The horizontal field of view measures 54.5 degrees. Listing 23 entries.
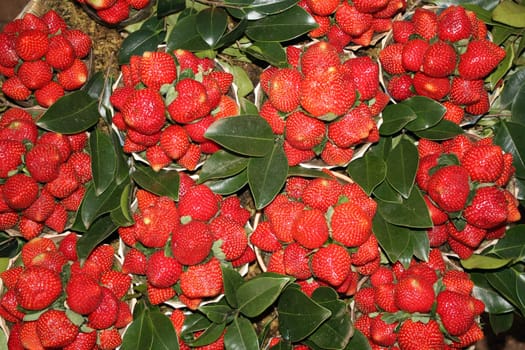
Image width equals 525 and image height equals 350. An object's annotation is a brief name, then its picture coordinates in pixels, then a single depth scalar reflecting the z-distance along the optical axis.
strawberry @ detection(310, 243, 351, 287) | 1.15
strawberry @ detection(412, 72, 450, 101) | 1.28
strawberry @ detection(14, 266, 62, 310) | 1.13
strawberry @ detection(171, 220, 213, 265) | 1.12
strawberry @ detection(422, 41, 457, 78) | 1.23
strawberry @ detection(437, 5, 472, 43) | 1.26
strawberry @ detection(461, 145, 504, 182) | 1.22
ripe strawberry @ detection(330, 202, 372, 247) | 1.16
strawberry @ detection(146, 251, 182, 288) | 1.16
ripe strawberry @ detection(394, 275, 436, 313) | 1.19
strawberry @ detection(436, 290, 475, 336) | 1.20
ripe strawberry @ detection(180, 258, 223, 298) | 1.17
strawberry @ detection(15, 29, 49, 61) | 1.26
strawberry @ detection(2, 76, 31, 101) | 1.32
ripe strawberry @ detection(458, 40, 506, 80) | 1.25
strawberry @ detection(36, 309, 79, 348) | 1.14
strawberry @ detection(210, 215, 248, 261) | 1.20
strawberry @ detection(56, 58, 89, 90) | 1.33
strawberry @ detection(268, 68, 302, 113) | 1.18
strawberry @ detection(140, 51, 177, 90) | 1.14
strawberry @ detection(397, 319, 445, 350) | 1.20
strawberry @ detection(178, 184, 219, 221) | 1.20
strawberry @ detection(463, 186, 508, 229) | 1.20
